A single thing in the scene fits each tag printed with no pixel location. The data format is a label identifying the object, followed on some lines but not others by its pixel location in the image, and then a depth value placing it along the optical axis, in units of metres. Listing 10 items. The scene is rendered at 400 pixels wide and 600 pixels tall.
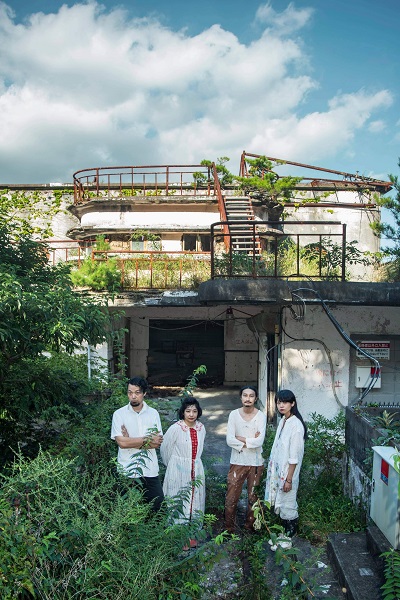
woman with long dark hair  5.14
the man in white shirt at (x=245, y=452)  5.55
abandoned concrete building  8.95
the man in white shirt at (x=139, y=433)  4.95
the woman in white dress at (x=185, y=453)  5.30
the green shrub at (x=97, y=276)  11.60
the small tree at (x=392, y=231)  10.49
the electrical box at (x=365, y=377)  9.48
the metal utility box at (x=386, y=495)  3.96
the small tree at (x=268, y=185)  15.62
